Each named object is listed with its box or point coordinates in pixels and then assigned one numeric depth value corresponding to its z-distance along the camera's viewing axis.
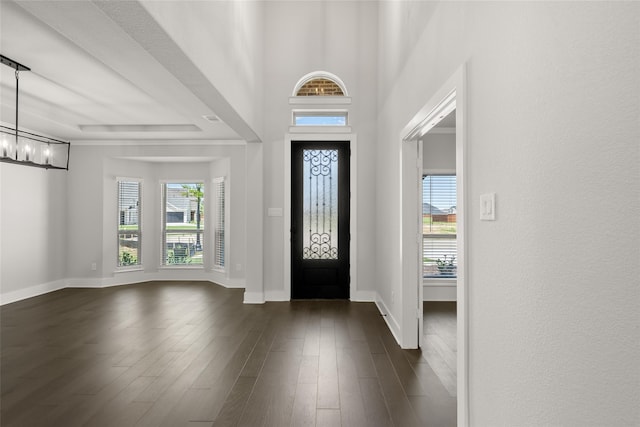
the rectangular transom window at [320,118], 5.87
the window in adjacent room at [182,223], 7.64
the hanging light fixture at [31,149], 3.69
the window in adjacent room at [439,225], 5.85
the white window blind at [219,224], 7.29
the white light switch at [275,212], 5.73
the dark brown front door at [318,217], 5.85
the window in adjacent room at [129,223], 7.32
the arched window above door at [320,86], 5.84
